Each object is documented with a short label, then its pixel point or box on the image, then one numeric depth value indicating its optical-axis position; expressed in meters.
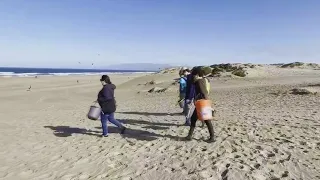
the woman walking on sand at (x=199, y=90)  4.93
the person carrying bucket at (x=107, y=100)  5.61
